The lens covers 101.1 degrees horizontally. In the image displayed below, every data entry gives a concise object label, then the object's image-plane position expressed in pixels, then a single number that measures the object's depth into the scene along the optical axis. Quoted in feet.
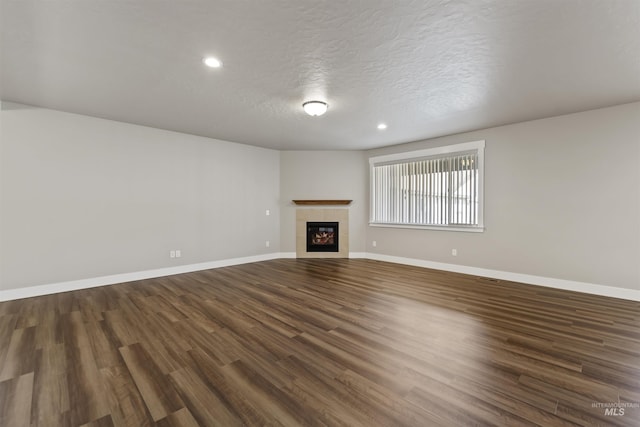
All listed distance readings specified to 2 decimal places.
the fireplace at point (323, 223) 21.31
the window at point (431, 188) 15.89
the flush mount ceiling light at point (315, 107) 11.19
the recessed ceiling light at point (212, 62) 8.25
